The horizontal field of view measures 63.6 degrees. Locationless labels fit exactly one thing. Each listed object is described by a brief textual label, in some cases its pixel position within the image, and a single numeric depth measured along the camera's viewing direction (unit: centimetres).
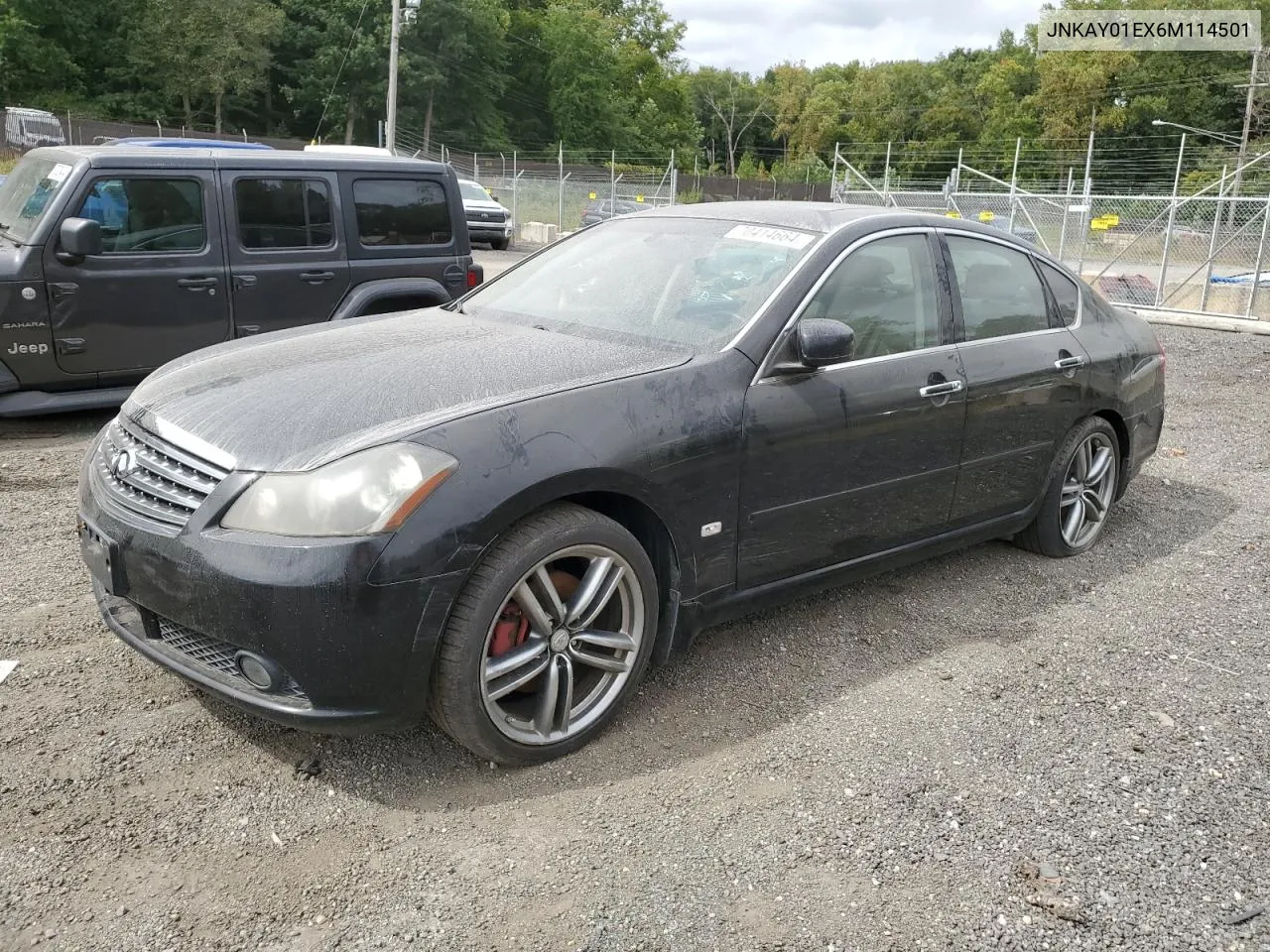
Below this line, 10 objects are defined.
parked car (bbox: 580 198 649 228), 2750
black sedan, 266
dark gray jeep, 616
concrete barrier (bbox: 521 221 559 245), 3000
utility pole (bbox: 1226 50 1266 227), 4372
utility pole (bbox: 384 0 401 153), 2733
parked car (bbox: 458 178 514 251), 2384
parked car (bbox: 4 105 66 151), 3362
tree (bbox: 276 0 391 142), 5697
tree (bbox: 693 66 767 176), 11106
